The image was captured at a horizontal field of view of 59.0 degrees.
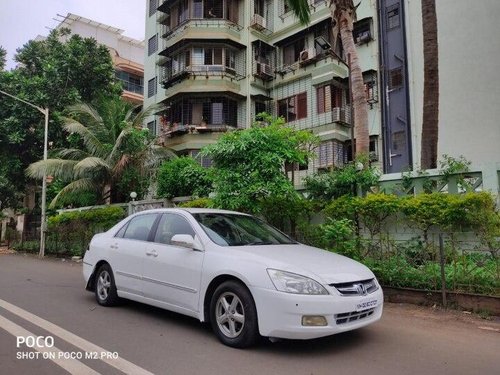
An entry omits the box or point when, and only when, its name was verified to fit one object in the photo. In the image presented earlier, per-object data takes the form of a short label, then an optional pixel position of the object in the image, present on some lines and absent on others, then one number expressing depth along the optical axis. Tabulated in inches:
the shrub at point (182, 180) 614.5
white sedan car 177.0
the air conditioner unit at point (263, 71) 1010.1
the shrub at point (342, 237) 326.6
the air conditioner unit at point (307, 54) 948.6
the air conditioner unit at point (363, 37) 875.1
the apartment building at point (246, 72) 912.3
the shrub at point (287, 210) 398.3
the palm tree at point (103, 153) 721.6
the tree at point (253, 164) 377.7
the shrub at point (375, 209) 347.9
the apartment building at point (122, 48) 1498.5
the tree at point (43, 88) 911.7
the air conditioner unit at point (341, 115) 886.4
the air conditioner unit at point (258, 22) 1007.0
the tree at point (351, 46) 494.3
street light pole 762.8
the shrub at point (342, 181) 387.9
